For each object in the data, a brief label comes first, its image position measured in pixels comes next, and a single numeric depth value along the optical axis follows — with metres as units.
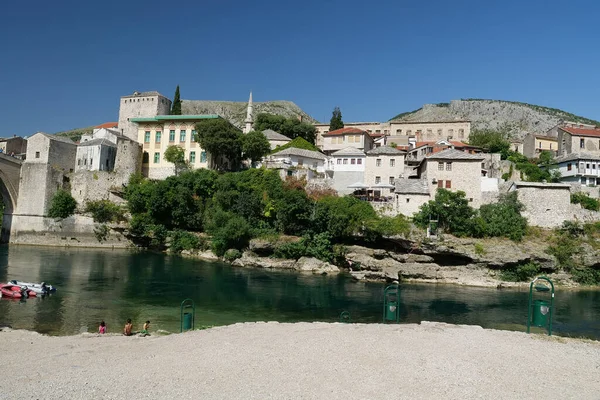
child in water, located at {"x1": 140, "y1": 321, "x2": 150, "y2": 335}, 17.04
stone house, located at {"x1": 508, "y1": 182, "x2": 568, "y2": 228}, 39.00
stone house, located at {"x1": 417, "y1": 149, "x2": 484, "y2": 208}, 40.72
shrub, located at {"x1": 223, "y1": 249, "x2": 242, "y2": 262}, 40.81
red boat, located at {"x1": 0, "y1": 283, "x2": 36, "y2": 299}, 23.62
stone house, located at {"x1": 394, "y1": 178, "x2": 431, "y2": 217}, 40.47
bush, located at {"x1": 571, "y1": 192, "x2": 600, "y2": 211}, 39.34
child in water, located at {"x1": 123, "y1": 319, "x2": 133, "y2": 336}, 16.75
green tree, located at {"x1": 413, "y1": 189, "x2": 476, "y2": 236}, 37.44
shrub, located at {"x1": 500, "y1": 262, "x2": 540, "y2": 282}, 34.69
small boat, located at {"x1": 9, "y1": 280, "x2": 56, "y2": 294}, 24.46
